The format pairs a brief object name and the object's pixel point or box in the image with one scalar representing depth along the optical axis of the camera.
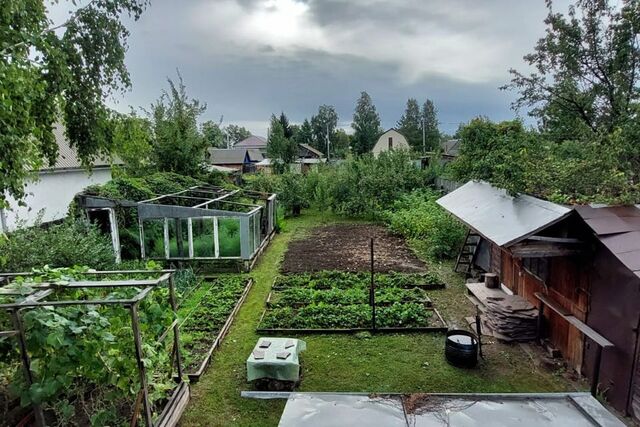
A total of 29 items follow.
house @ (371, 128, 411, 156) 45.47
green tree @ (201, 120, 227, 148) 16.97
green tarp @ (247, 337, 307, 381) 4.86
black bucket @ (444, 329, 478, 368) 5.36
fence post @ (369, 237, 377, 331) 6.54
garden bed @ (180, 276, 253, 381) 5.64
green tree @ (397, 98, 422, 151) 54.52
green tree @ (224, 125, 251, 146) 85.49
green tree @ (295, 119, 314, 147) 57.62
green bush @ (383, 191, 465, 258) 11.12
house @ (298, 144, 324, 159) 48.27
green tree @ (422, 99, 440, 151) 52.64
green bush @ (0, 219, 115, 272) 6.85
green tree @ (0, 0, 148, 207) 4.02
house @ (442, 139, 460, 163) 28.69
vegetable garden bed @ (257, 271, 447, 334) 6.71
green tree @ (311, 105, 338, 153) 56.53
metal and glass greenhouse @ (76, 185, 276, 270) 10.08
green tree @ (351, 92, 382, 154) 46.31
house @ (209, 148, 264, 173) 39.50
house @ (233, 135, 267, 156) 66.68
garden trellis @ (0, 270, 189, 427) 3.08
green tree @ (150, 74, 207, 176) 15.70
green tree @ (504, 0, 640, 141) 11.37
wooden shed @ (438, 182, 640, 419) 4.03
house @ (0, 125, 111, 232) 9.88
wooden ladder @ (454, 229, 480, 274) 9.49
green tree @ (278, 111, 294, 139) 37.79
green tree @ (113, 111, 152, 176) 6.77
